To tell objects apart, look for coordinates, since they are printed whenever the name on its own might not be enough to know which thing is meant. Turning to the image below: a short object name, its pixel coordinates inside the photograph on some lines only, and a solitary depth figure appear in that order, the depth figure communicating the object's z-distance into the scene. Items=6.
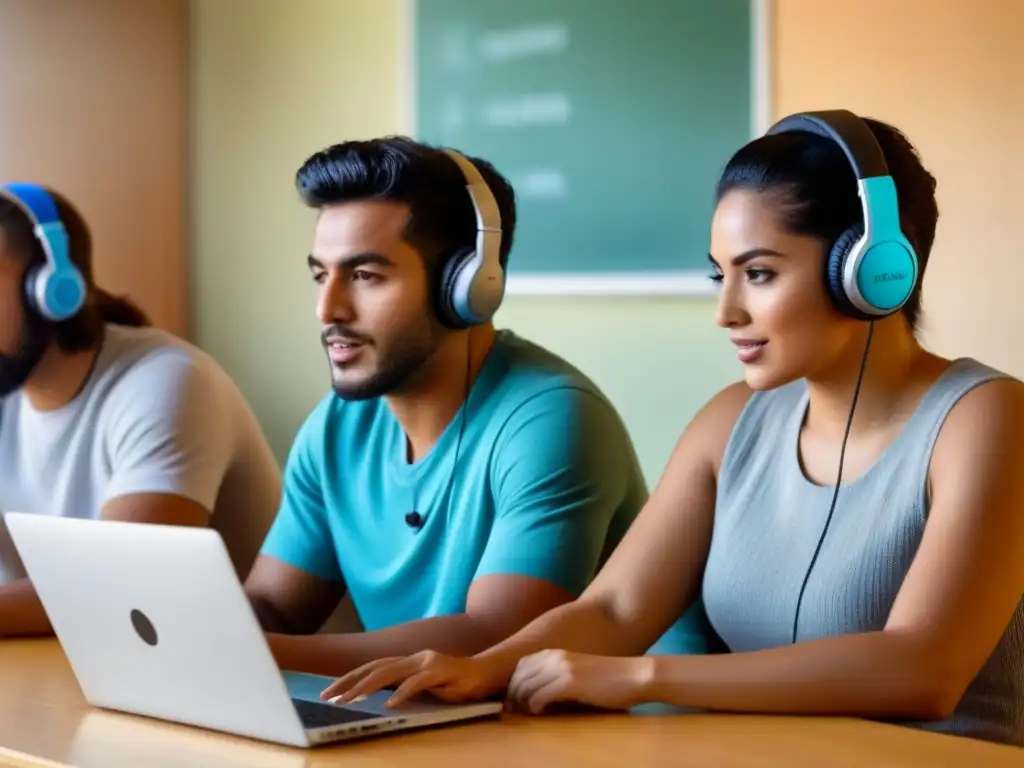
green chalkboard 3.18
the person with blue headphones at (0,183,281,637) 2.87
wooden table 1.89
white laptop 1.92
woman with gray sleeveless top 2.05
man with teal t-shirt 2.52
